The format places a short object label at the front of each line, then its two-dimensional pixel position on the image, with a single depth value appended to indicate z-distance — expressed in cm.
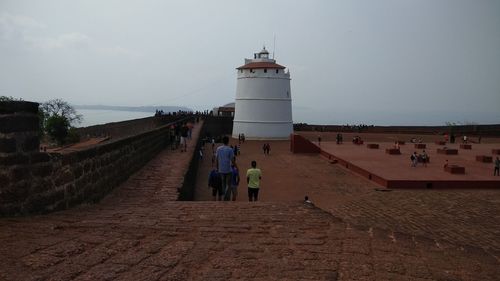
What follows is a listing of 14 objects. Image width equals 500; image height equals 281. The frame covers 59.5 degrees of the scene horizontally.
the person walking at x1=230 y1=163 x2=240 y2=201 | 789
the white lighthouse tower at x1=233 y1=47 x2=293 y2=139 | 3603
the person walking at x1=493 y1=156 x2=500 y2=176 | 1670
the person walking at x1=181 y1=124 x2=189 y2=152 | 1417
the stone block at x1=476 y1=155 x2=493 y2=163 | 2003
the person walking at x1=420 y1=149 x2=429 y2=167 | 1912
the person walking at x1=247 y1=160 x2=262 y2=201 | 841
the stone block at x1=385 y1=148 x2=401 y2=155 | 2294
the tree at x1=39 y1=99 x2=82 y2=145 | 3522
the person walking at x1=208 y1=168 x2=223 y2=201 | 803
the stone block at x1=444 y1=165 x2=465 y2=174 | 1645
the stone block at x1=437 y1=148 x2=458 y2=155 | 2320
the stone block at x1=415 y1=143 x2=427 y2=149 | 2576
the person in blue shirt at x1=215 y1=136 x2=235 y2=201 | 724
